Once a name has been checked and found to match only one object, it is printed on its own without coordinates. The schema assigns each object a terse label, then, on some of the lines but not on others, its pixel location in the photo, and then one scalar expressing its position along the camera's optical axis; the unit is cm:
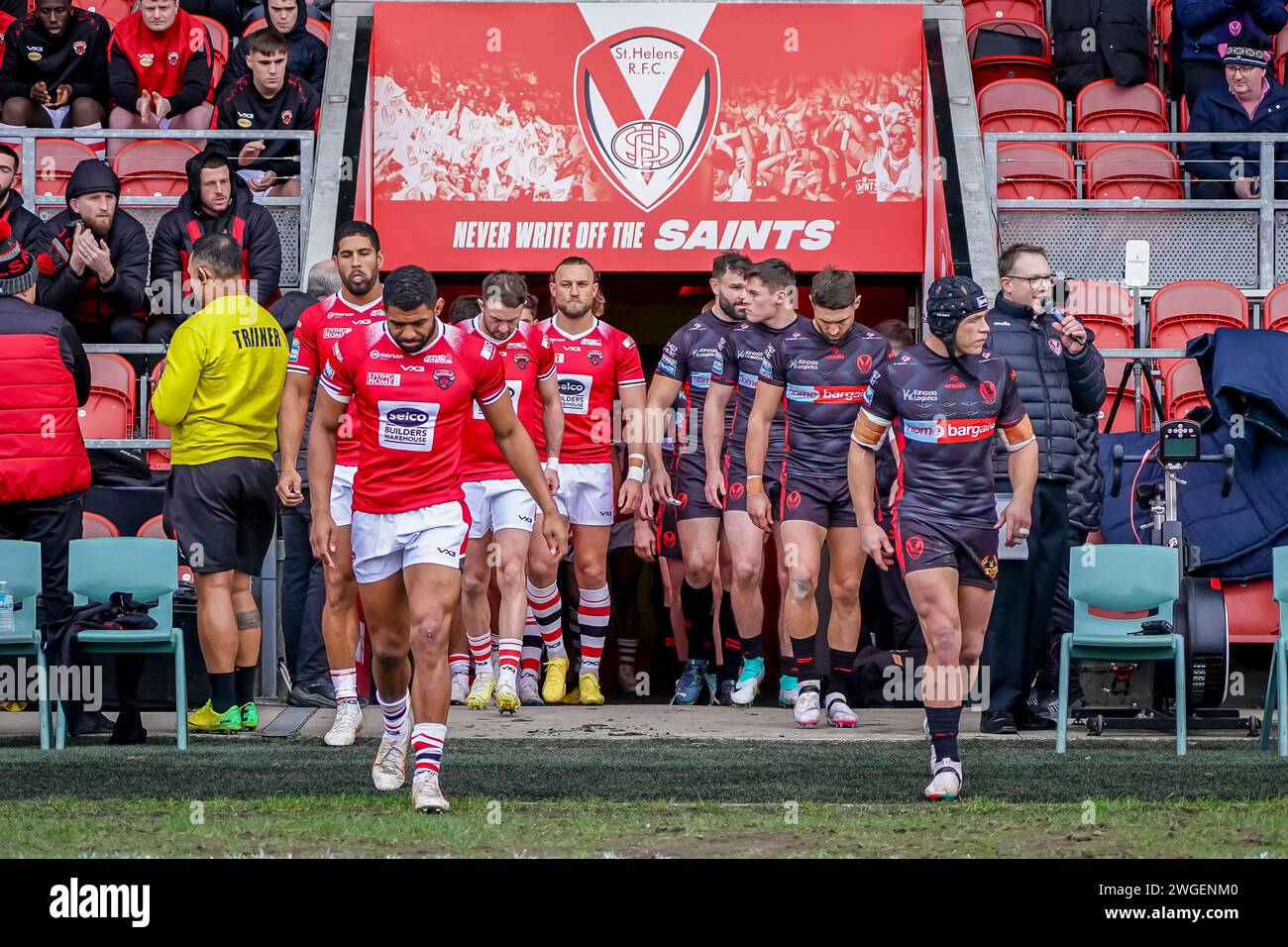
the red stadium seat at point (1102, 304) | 1337
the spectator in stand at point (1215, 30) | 1512
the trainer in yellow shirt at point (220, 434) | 1015
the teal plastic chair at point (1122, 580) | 991
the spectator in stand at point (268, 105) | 1366
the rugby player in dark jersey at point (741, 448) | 1130
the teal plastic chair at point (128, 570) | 1017
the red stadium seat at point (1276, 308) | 1333
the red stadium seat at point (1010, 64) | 1609
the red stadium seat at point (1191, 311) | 1362
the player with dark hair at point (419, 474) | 753
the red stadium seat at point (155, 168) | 1418
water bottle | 994
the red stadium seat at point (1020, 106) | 1516
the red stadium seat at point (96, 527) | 1183
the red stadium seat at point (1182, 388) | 1312
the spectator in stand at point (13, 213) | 1212
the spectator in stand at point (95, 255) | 1229
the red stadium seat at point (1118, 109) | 1532
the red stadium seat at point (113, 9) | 1728
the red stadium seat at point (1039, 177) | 1453
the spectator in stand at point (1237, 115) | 1426
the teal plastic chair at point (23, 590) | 994
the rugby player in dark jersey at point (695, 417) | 1168
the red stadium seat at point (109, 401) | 1267
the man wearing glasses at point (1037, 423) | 1024
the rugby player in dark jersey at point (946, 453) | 855
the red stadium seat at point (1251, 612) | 1109
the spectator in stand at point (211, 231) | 1222
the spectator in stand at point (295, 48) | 1472
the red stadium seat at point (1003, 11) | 1697
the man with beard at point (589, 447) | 1173
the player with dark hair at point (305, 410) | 952
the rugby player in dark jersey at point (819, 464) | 1061
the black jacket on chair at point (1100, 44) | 1538
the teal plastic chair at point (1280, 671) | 947
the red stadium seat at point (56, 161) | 1435
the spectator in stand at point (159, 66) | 1453
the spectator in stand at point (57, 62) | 1496
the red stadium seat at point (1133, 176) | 1452
